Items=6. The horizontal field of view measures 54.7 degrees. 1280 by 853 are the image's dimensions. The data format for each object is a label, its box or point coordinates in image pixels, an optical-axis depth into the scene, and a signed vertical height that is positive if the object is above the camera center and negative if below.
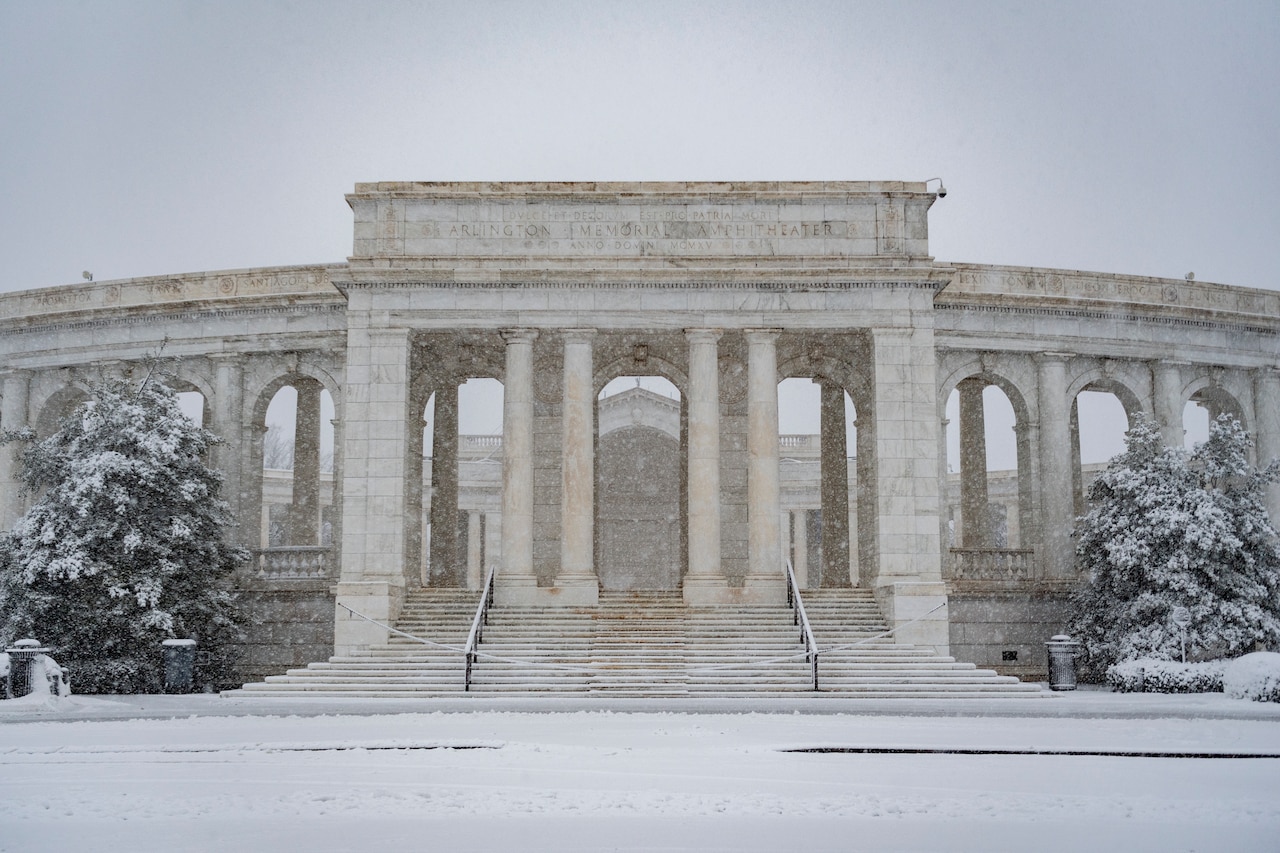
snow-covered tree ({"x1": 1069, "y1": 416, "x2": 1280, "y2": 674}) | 30.08 -0.65
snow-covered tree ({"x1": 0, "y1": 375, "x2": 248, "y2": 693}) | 28.94 -0.26
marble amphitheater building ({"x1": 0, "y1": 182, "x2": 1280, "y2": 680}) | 30.88 +4.73
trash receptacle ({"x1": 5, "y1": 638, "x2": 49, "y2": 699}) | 22.98 -2.48
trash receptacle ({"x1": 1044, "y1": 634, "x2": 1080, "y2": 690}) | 28.52 -3.10
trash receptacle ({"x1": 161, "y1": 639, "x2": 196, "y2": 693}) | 27.36 -2.88
